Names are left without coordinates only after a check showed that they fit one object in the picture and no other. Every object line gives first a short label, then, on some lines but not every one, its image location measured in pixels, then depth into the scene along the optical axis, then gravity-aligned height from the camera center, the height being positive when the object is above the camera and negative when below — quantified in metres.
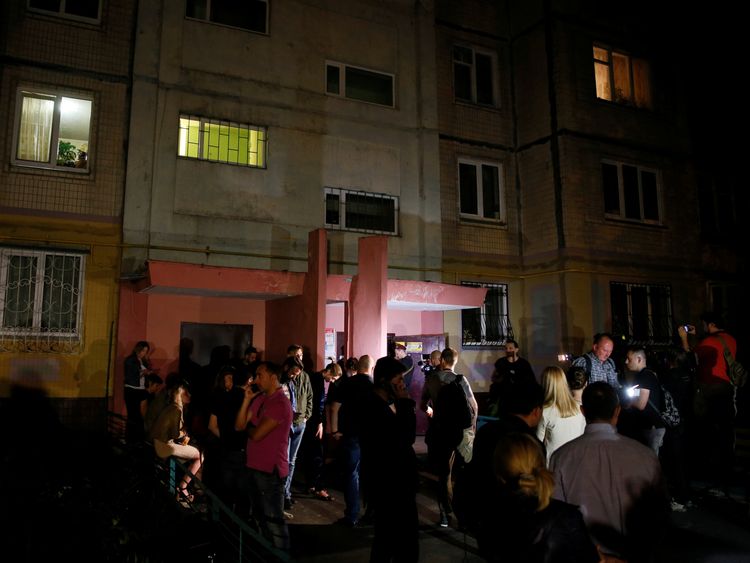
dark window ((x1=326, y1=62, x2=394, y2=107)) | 14.25 +6.55
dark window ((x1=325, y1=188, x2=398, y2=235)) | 13.73 +3.27
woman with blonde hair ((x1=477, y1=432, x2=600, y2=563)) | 2.73 -0.80
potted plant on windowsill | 11.57 +3.86
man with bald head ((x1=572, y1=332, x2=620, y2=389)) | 8.14 -0.20
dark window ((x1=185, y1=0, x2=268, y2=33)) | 13.00 +7.57
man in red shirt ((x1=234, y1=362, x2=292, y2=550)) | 5.23 -0.96
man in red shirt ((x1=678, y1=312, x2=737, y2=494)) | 8.22 -0.53
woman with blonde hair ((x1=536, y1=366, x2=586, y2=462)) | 5.65 -0.64
